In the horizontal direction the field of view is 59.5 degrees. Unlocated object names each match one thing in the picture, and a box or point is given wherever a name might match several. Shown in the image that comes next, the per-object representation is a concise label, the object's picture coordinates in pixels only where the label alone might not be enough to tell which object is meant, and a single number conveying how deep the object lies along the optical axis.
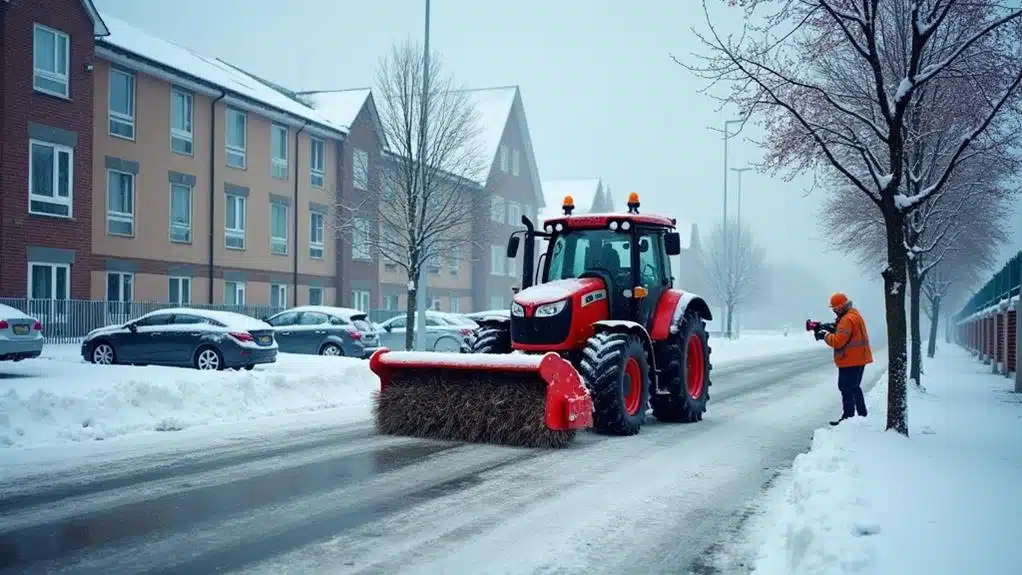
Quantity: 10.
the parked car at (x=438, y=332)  26.44
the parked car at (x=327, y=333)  24.23
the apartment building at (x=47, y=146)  23.31
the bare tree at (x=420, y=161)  21.89
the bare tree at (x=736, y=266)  48.25
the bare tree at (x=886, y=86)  10.00
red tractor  9.65
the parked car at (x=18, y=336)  16.16
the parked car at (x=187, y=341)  19.39
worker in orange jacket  11.73
